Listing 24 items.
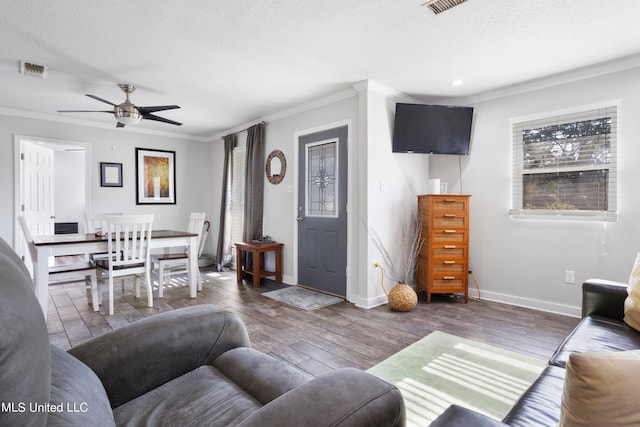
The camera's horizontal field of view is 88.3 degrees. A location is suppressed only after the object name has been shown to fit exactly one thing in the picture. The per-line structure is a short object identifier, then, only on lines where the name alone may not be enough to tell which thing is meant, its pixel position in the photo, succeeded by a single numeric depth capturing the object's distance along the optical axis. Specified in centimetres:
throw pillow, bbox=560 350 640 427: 59
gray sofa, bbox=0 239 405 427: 57
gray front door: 396
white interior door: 477
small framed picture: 538
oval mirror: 472
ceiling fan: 354
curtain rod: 501
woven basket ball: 338
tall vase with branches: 339
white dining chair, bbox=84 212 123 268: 440
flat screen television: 380
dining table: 301
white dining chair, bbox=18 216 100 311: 320
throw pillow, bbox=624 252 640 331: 166
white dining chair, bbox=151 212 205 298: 395
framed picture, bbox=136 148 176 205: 577
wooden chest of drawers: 371
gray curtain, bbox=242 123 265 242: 503
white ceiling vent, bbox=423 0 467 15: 215
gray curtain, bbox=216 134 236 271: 576
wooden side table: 449
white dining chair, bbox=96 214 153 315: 330
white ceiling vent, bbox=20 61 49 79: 313
